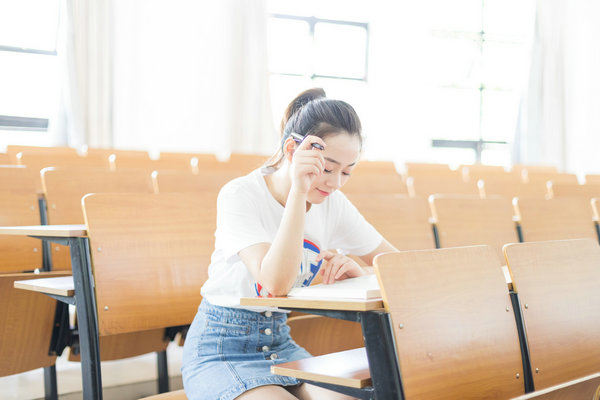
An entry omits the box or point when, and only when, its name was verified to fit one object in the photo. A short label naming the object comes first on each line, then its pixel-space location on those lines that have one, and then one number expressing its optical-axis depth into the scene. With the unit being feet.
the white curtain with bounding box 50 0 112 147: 18.22
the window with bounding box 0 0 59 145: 18.35
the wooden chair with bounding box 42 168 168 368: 7.07
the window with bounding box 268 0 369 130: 23.00
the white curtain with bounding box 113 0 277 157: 19.30
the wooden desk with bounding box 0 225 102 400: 5.24
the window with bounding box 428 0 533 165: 25.38
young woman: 4.29
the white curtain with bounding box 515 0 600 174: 25.75
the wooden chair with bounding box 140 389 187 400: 4.83
